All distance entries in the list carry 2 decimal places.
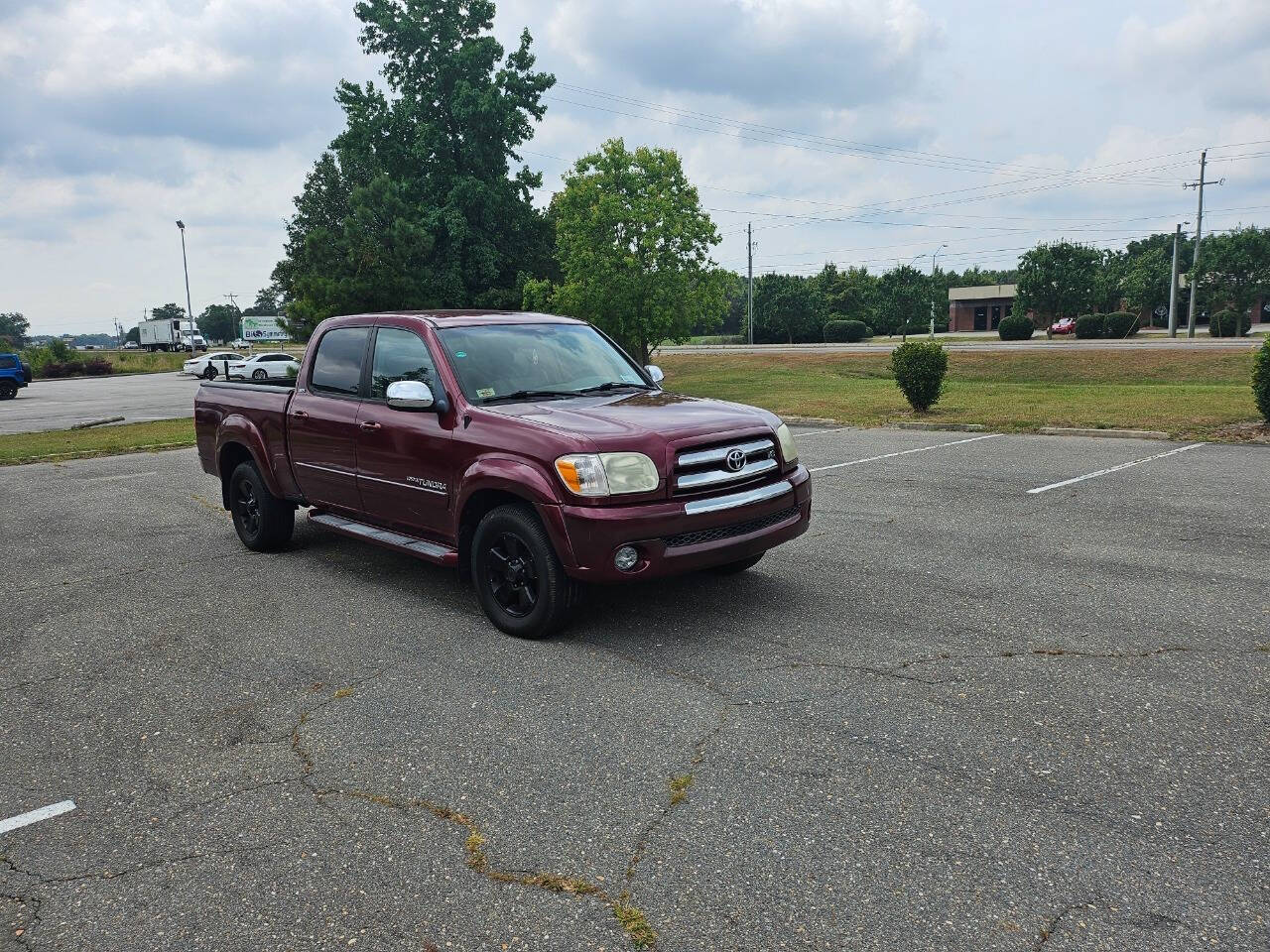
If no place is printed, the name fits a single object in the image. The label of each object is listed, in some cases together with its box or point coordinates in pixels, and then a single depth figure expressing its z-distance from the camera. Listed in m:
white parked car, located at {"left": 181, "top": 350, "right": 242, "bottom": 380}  50.19
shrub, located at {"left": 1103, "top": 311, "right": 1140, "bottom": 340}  52.12
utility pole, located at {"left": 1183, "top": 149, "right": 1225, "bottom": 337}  53.02
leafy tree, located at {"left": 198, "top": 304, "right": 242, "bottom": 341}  150.88
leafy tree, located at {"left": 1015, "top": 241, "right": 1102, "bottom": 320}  61.56
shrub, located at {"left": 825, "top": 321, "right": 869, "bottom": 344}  66.31
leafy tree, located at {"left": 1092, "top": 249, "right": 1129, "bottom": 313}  64.62
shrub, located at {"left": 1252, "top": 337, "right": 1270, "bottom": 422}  12.80
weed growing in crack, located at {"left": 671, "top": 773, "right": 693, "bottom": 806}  3.41
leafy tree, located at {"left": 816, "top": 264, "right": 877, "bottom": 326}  82.00
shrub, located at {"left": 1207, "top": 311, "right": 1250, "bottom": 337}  52.34
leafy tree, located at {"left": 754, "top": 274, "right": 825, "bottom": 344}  68.38
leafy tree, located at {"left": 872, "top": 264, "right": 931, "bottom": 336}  70.88
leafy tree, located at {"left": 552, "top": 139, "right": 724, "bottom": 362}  28.34
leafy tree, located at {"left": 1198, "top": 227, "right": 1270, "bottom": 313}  55.34
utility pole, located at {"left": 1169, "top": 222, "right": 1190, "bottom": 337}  53.25
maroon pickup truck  4.87
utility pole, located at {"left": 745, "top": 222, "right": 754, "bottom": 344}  69.75
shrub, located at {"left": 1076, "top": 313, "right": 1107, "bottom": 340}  52.94
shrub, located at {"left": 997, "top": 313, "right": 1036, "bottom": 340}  54.97
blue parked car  38.53
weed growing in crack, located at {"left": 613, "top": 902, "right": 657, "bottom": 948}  2.64
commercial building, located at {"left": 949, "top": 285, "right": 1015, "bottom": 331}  85.12
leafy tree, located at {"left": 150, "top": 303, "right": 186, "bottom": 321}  156.12
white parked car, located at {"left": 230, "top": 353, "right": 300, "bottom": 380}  46.06
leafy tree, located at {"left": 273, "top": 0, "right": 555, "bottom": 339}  40.47
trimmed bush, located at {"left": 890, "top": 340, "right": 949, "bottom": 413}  16.62
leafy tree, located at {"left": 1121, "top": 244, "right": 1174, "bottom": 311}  66.94
